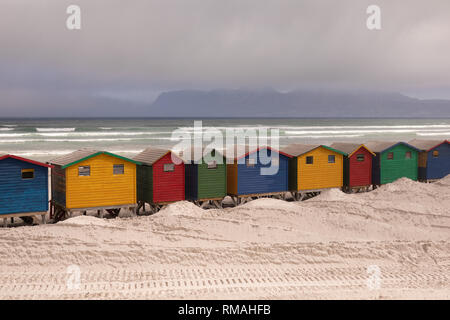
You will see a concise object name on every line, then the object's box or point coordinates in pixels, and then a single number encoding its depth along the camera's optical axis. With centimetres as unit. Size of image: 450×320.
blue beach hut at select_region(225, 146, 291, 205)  2373
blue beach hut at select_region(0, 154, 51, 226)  1859
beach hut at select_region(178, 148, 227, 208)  2261
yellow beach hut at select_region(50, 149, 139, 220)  2000
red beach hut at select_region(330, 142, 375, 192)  2703
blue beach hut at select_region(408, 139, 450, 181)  2972
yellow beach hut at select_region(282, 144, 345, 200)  2553
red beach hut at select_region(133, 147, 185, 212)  2170
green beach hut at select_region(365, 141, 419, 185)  2791
